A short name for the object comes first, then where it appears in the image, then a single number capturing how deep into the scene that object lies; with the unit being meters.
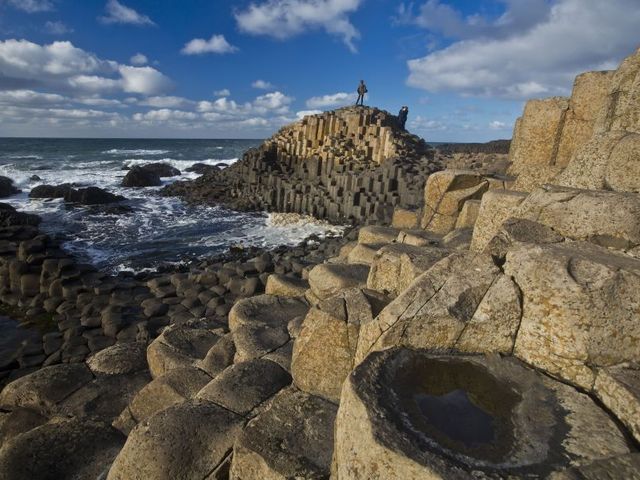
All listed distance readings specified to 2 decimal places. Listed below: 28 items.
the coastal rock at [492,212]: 4.48
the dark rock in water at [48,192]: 25.59
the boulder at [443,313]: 3.00
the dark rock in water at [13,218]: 16.64
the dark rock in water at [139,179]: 31.14
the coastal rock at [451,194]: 7.34
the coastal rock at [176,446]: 3.23
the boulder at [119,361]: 6.14
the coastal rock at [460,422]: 2.03
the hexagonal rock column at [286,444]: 2.82
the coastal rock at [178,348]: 5.77
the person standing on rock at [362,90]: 33.06
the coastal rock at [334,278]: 5.91
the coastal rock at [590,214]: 3.30
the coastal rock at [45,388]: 5.48
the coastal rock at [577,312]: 2.58
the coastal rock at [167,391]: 4.78
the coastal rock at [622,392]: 2.23
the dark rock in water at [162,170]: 36.22
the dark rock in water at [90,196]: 23.18
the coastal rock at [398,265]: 4.42
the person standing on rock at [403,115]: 34.00
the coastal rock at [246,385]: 3.82
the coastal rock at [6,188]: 26.88
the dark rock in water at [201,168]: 41.59
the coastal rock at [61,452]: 3.97
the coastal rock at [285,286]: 7.21
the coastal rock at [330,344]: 3.69
